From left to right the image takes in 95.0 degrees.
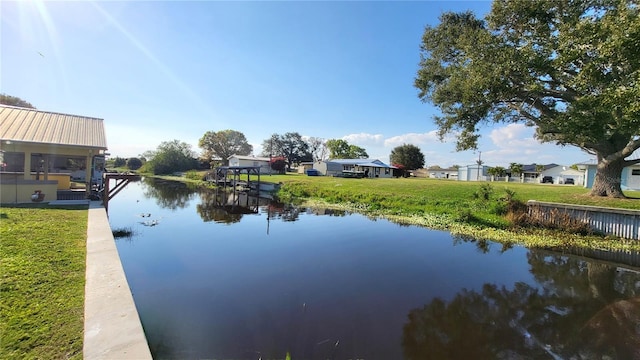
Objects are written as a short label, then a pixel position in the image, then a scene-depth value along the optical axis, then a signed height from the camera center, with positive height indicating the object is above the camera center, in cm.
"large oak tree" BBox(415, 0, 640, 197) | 1041 +472
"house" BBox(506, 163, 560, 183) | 4266 +169
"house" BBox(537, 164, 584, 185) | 3766 +158
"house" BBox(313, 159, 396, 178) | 4775 +154
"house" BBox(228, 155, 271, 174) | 5331 +185
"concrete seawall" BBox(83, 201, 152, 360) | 335 -205
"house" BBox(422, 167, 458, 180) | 5668 +144
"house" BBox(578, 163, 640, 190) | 2338 +84
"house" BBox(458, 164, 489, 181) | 4619 +151
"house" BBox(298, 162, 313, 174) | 5679 +145
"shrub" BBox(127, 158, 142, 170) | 6612 +72
